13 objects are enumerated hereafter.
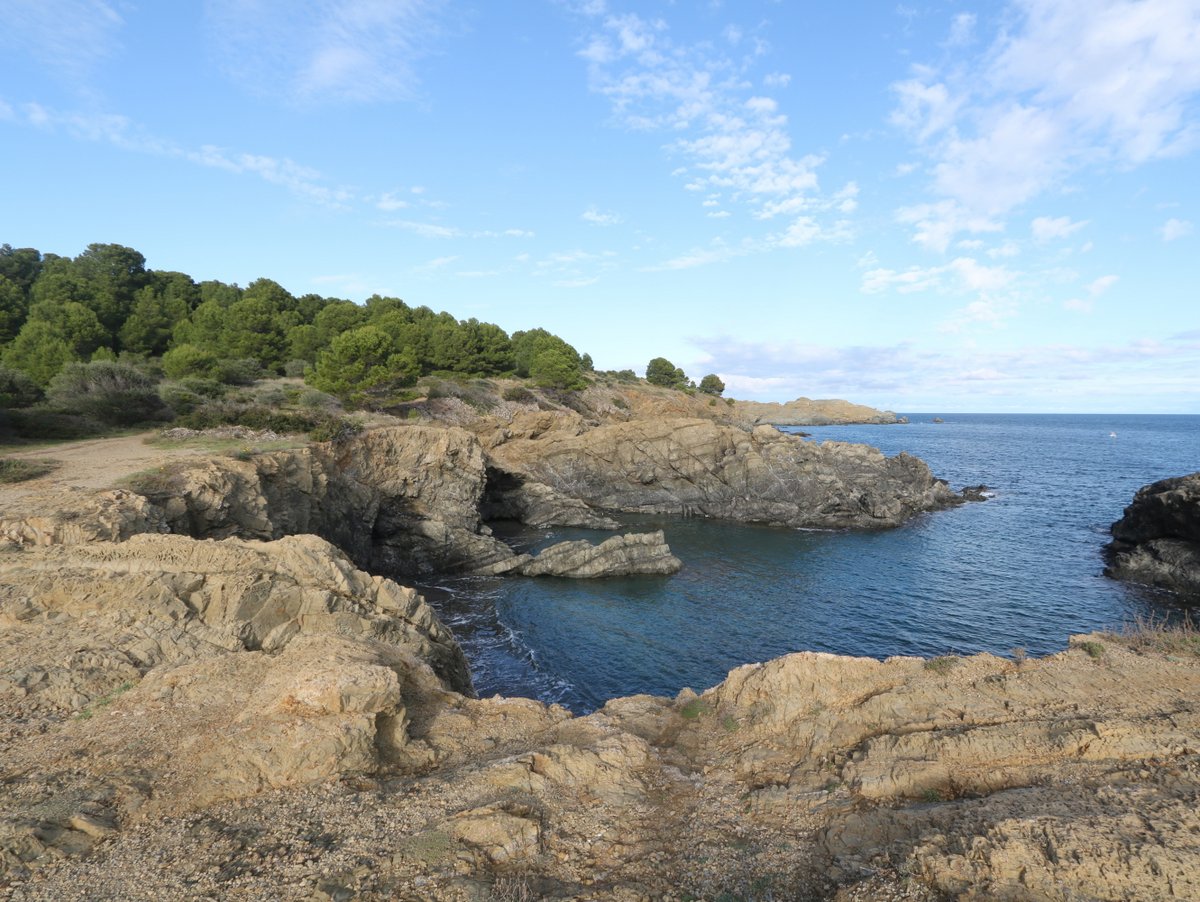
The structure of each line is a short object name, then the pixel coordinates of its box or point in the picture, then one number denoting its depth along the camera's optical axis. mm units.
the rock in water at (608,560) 38688
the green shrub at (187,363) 45844
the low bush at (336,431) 36656
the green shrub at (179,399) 36156
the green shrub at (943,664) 12445
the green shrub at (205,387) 39719
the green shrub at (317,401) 46344
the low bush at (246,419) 33625
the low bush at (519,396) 73919
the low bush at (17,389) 33000
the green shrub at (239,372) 49594
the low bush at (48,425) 29641
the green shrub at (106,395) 33469
